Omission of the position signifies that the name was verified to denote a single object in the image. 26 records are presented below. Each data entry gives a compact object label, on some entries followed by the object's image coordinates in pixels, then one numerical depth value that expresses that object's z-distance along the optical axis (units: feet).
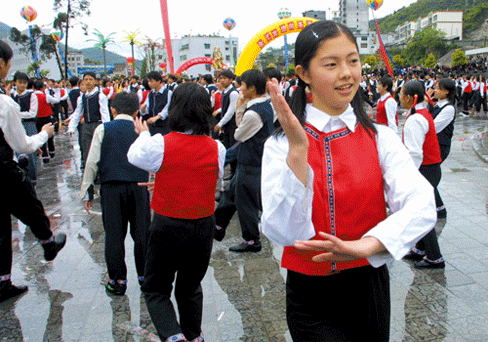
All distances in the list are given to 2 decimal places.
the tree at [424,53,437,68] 168.14
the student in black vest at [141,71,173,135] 29.17
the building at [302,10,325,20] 382.01
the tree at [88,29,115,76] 156.35
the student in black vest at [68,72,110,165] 24.43
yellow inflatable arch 52.37
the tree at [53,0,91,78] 94.58
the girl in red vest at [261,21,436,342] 4.57
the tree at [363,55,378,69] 199.93
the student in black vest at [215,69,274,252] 14.57
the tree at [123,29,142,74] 168.25
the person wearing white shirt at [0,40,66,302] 11.02
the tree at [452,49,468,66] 150.71
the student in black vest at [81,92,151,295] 11.60
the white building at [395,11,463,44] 323.98
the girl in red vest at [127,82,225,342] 8.76
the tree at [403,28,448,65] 239.91
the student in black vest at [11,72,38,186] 26.78
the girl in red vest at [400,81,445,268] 13.26
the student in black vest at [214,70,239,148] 25.11
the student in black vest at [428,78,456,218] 16.74
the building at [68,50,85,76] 458.09
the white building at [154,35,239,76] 325.21
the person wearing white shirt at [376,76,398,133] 20.17
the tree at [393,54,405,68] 199.86
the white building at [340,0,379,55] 401.70
